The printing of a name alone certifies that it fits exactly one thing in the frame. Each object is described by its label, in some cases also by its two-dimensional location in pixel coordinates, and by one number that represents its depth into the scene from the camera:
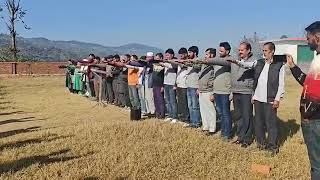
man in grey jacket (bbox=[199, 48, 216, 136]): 6.46
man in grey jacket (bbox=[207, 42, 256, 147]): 5.67
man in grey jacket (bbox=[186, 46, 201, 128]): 6.90
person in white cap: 8.36
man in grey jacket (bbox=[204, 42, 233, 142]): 6.09
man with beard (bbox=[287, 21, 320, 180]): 3.20
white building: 27.69
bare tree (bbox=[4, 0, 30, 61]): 30.88
